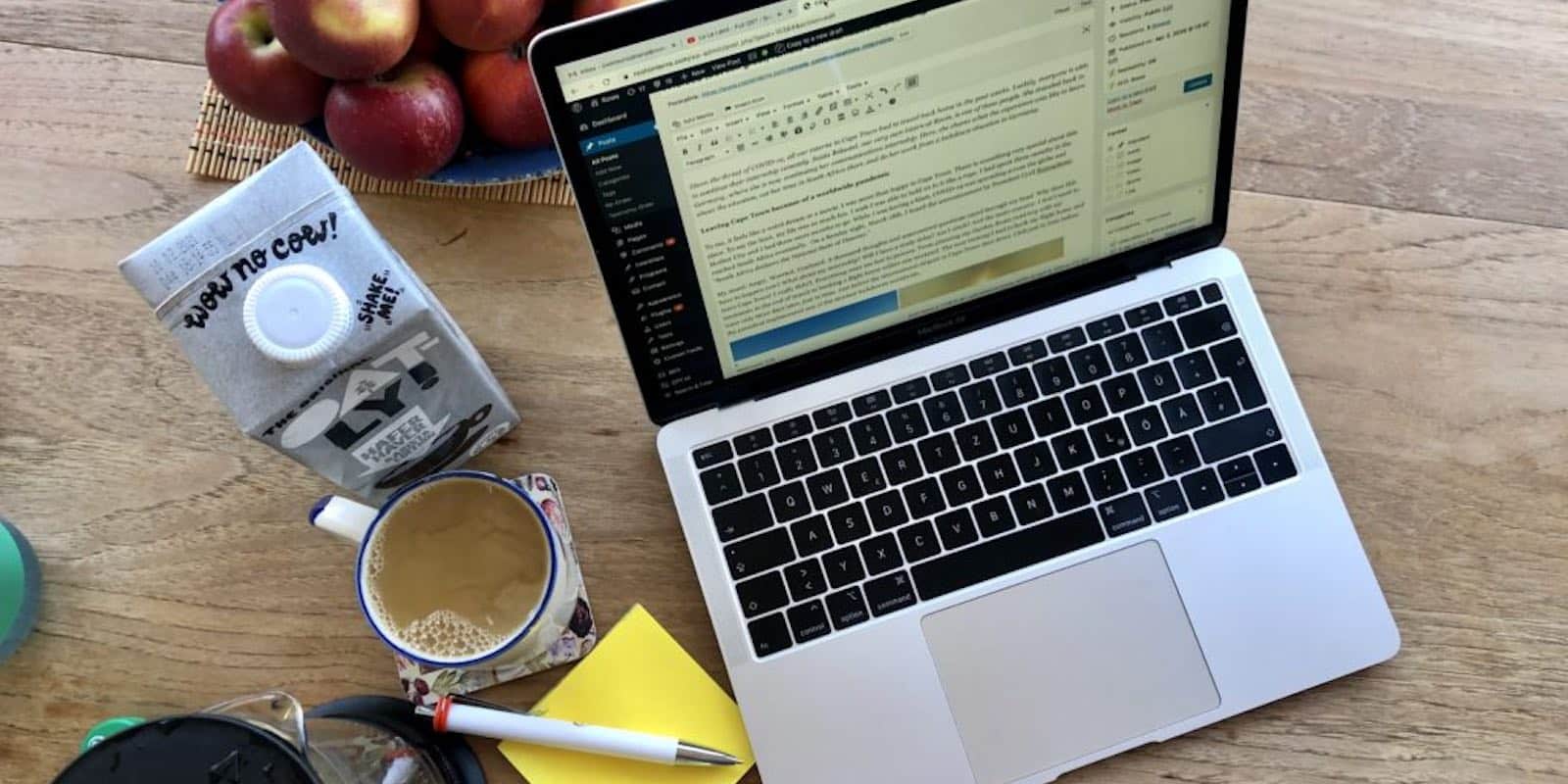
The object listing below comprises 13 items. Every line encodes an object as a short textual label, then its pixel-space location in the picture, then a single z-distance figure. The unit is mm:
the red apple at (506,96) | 677
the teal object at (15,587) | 698
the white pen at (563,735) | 670
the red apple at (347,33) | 625
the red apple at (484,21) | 650
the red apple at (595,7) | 673
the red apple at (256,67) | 670
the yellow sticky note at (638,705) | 689
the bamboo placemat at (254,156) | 759
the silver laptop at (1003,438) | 640
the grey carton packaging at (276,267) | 573
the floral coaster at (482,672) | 696
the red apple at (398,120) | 662
